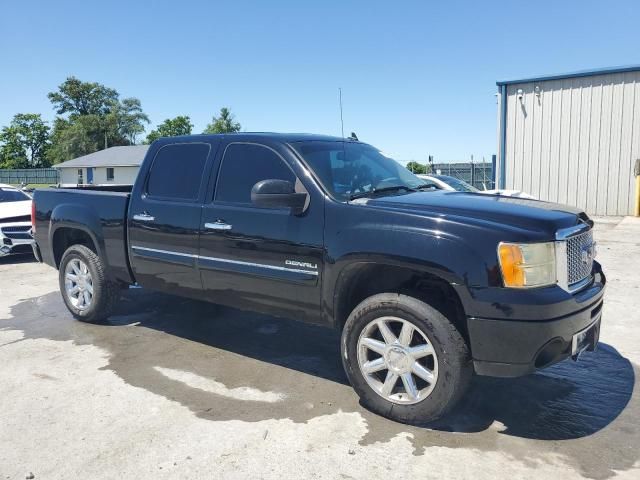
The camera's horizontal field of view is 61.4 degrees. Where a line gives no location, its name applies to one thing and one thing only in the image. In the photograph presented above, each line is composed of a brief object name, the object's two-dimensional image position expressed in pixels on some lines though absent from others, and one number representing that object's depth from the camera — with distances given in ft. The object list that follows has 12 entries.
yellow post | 55.21
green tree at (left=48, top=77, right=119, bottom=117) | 280.10
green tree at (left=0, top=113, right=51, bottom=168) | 273.33
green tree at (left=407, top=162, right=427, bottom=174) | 102.42
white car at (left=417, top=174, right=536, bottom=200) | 38.66
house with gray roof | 171.83
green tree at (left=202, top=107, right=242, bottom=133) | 238.48
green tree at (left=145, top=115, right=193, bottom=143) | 287.89
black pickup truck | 10.50
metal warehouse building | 55.72
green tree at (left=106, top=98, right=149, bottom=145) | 251.19
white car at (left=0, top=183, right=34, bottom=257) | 32.40
